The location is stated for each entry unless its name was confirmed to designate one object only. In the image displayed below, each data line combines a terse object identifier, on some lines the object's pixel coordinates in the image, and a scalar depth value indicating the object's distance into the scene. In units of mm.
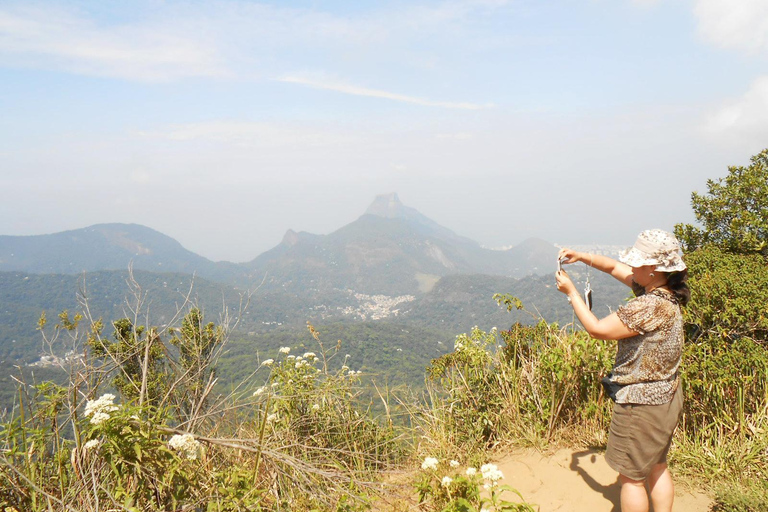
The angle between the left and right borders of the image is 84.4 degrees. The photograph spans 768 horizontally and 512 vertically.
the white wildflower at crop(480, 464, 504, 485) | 2320
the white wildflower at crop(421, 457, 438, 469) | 2520
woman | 2172
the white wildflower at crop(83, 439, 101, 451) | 2076
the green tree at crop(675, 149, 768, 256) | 4555
